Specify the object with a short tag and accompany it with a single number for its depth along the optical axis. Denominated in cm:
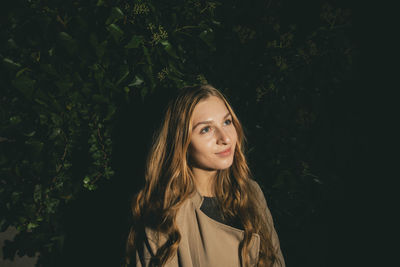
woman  147
